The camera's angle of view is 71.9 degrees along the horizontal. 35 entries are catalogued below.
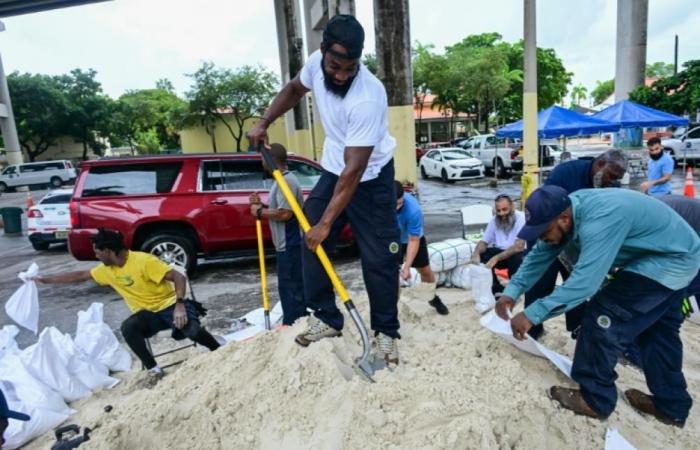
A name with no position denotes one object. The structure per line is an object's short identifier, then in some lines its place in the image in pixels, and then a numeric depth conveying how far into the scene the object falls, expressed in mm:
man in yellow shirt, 3637
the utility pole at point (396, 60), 8719
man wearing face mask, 3438
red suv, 6219
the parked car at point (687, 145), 17775
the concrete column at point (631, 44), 18969
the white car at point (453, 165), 18719
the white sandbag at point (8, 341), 3785
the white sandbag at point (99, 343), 3896
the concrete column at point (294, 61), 15609
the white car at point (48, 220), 9180
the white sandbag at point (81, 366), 3590
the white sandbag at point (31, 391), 3115
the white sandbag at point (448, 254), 5309
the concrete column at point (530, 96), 10094
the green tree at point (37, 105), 33844
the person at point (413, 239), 4504
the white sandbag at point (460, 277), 5410
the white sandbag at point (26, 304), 3738
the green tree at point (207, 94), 29406
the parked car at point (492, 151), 19109
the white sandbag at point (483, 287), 4535
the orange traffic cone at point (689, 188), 9531
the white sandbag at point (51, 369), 3346
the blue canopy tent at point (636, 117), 12203
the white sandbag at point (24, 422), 2855
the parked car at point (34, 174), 28109
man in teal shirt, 2279
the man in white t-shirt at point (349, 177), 2332
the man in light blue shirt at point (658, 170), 7047
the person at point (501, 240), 4855
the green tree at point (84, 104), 35781
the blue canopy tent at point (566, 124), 11312
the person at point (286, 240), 3980
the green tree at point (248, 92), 29188
